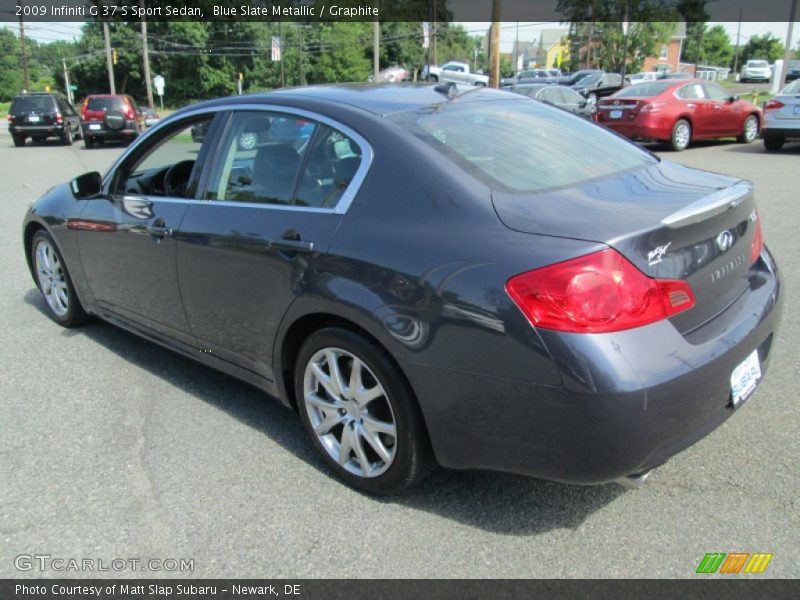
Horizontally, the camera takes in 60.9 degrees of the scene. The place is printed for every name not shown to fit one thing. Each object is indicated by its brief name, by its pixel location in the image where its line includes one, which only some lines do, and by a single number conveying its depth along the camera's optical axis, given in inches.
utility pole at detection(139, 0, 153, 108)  1493.0
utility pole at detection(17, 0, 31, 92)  2112.5
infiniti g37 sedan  86.5
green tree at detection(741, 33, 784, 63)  3622.0
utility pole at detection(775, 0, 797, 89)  861.2
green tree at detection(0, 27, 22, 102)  3592.5
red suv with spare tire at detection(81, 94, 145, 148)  865.5
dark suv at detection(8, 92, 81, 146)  906.7
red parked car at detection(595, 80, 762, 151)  581.6
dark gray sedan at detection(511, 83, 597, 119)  765.9
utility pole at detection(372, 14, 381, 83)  1573.6
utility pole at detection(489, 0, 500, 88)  824.3
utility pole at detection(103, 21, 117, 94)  1720.0
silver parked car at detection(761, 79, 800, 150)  525.3
